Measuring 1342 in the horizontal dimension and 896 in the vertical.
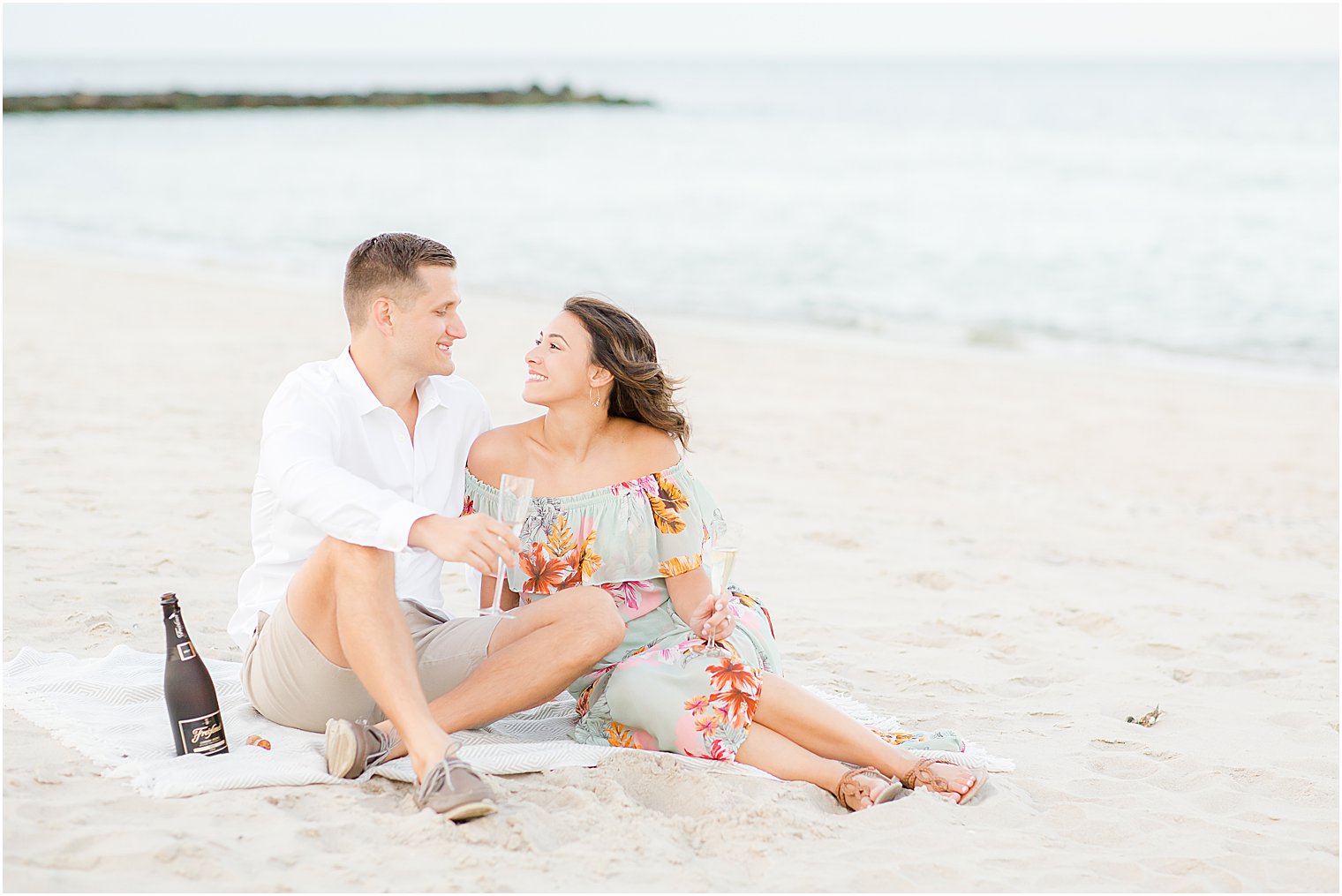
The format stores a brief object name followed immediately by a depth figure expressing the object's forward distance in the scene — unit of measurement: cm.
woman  365
